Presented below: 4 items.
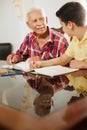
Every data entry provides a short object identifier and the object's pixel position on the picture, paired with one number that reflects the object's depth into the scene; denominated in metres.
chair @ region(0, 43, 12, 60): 4.39
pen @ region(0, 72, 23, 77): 1.33
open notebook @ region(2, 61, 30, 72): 1.55
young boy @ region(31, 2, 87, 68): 1.61
